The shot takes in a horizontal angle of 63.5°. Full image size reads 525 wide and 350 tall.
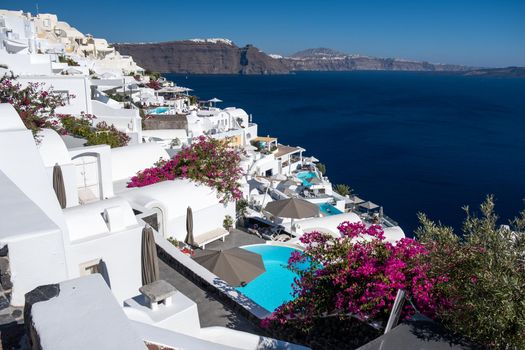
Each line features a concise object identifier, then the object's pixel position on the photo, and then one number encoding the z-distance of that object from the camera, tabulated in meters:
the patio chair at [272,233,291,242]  18.57
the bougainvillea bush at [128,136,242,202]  15.98
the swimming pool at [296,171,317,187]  36.69
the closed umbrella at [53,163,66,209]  11.27
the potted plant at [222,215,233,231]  16.36
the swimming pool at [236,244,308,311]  13.09
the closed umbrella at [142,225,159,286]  9.56
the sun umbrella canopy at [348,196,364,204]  37.84
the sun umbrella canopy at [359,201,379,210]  36.19
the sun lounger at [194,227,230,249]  15.13
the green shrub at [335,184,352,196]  40.00
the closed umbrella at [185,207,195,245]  14.45
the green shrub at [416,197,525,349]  4.14
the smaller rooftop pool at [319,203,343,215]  29.18
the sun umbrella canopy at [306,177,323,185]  34.88
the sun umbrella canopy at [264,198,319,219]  19.98
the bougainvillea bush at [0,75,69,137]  13.07
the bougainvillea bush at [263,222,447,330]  5.84
